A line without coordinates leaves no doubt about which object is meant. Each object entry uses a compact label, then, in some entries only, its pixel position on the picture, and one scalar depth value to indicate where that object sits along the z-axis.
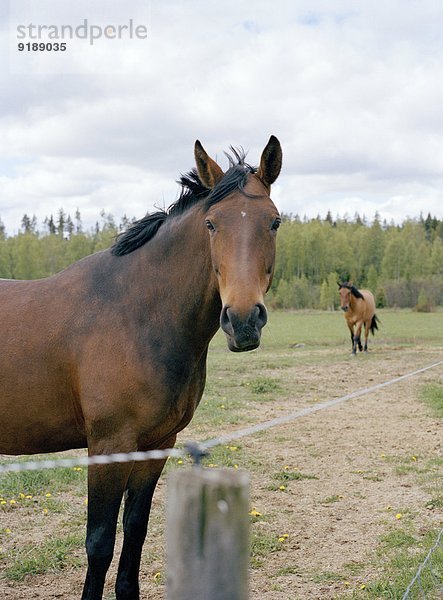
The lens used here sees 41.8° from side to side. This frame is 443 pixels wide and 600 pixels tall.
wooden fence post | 1.29
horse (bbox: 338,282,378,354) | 19.16
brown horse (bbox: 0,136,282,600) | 3.11
